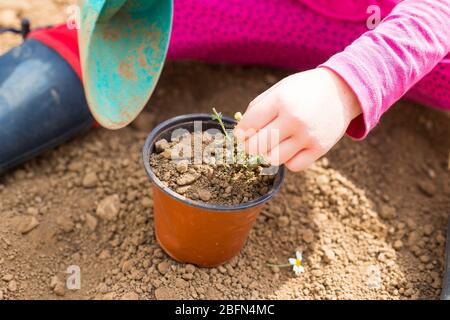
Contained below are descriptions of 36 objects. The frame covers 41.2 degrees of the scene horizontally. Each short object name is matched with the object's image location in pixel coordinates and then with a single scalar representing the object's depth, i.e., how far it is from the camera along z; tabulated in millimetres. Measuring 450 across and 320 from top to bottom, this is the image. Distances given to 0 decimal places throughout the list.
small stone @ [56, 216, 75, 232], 1396
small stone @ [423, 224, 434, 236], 1490
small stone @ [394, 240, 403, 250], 1454
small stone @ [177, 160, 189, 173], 1220
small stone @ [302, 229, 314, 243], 1429
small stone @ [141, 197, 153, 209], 1435
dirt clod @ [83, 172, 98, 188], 1489
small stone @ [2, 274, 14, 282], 1290
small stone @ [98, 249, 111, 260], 1352
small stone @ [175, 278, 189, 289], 1277
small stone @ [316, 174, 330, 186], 1536
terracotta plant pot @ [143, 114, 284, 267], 1163
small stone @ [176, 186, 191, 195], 1196
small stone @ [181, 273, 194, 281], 1290
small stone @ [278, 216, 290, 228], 1443
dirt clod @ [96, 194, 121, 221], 1416
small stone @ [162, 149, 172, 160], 1247
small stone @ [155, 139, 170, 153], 1261
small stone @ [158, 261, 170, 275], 1302
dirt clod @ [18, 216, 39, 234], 1374
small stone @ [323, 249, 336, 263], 1399
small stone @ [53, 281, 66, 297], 1286
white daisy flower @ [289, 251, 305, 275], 1368
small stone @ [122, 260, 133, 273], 1314
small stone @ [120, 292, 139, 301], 1254
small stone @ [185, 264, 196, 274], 1301
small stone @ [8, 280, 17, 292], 1275
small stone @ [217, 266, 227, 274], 1325
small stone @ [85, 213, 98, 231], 1405
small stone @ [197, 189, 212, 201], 1193
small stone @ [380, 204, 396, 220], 1507
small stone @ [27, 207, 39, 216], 1416
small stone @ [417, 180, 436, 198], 1601
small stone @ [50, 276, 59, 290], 1297
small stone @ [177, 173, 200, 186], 1204
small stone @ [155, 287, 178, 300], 1260
